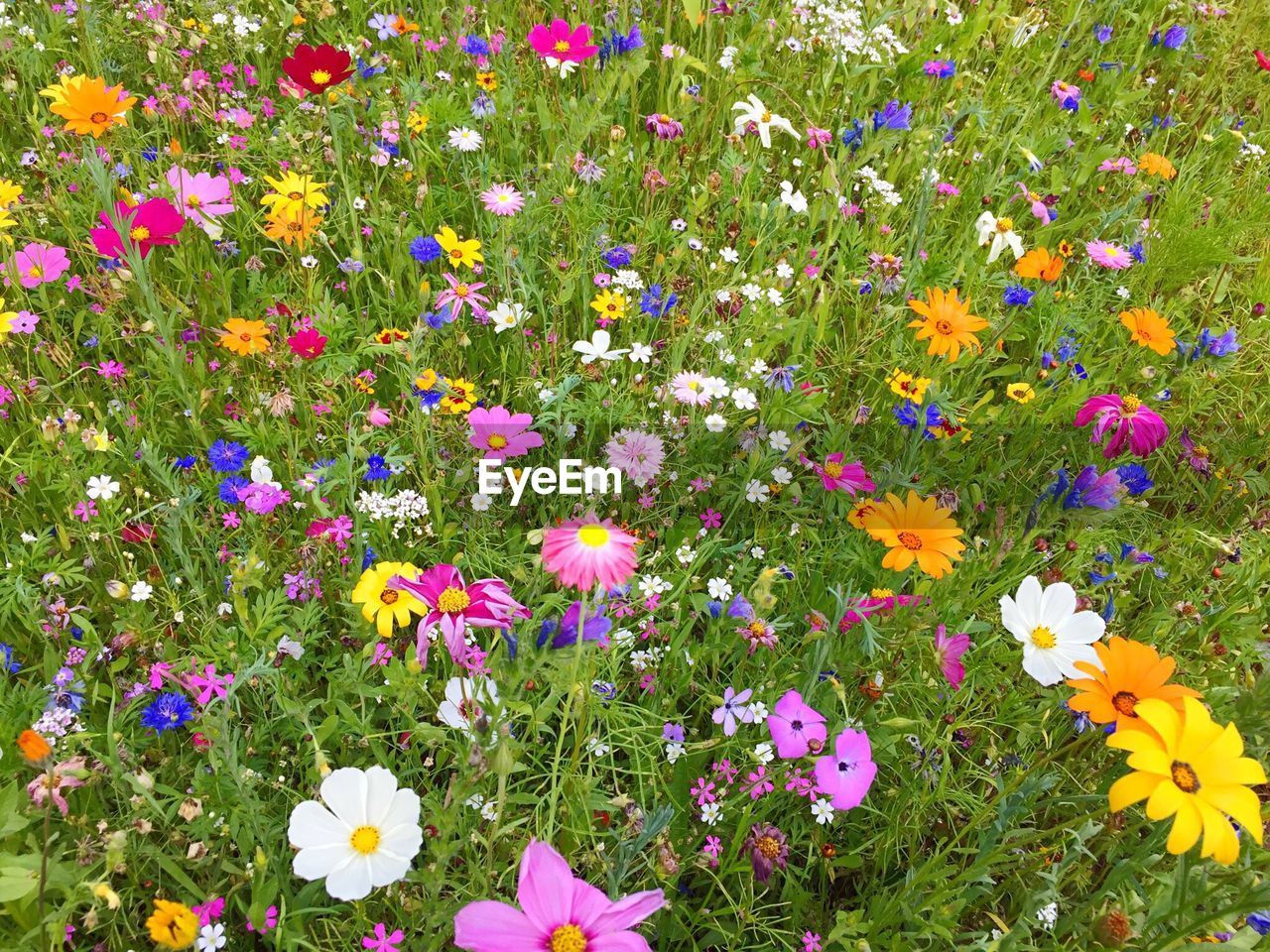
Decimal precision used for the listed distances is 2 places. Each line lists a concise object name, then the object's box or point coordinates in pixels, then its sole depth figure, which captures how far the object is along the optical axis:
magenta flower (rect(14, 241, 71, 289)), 0.74
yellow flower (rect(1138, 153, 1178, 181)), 1.01
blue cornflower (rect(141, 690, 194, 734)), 0.55
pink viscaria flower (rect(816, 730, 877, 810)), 0.55
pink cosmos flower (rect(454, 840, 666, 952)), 0.41
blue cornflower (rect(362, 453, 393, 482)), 0.67
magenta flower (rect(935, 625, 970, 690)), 0.57
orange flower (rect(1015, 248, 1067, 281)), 0.83
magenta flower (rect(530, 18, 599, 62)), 0.90
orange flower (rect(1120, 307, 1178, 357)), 0.80
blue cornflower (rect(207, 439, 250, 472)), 0.68
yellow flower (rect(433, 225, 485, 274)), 0.81
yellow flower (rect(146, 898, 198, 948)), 0.43
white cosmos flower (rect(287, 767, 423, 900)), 0.45
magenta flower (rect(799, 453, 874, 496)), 0.72
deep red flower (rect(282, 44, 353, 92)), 0.75
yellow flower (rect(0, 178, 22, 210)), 0.75
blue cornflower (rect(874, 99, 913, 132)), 0.90
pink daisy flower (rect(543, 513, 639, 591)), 0.46
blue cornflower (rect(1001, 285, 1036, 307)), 0.83
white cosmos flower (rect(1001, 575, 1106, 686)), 0.55
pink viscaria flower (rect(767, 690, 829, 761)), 0.56
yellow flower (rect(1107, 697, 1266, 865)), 0.42
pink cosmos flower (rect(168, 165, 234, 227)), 0.79
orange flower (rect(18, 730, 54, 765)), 0.40
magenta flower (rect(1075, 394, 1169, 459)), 0.73
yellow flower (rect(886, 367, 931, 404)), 0.75
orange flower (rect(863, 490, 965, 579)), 0.61
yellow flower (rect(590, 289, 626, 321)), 0.80
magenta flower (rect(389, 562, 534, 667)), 0.53
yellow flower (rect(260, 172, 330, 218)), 0.77
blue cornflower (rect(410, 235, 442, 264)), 0.79
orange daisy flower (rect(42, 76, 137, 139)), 0.71
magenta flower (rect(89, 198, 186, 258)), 0.71
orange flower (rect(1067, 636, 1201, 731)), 0.48
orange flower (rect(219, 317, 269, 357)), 0.71
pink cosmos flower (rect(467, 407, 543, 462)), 0.71
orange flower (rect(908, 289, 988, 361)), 0.74
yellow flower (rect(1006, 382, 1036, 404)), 0.80
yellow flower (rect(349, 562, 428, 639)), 0.56
